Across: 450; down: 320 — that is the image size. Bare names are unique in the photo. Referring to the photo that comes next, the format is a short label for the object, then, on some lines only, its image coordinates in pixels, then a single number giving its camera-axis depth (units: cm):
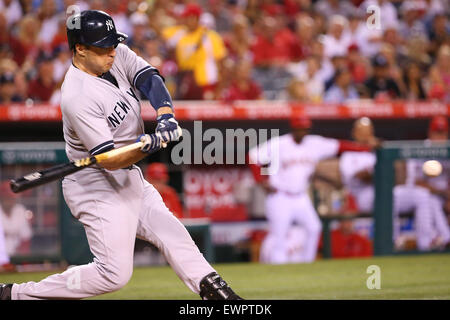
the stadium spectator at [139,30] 1892
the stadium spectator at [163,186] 1568
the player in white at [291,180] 1655
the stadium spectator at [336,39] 2183
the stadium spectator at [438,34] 2361
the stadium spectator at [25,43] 1900
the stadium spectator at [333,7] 2464
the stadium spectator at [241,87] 1912
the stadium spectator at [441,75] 2048
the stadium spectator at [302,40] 2214
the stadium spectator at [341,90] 2000
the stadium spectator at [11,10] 1984
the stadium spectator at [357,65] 2106
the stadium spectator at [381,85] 2047
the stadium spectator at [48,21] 1953
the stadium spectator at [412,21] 2412
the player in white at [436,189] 1639
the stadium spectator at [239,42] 2103
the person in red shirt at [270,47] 2169
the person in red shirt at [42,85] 1805
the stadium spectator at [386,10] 2359
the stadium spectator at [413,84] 2109
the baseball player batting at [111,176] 816
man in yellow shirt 1897
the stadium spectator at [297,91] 1873
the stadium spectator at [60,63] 1834
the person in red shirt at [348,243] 1664
